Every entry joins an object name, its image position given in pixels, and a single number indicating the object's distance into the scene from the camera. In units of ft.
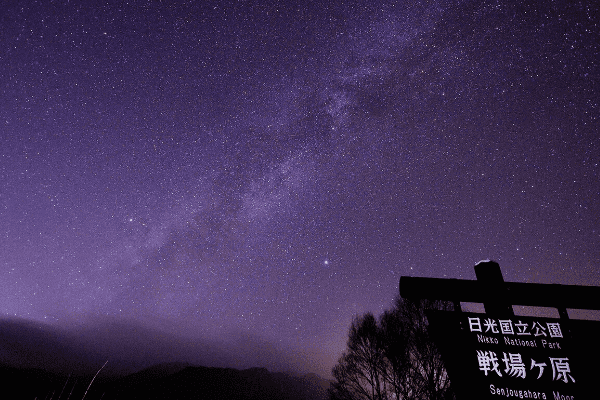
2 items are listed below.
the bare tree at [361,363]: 45.72
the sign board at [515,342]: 11.49
